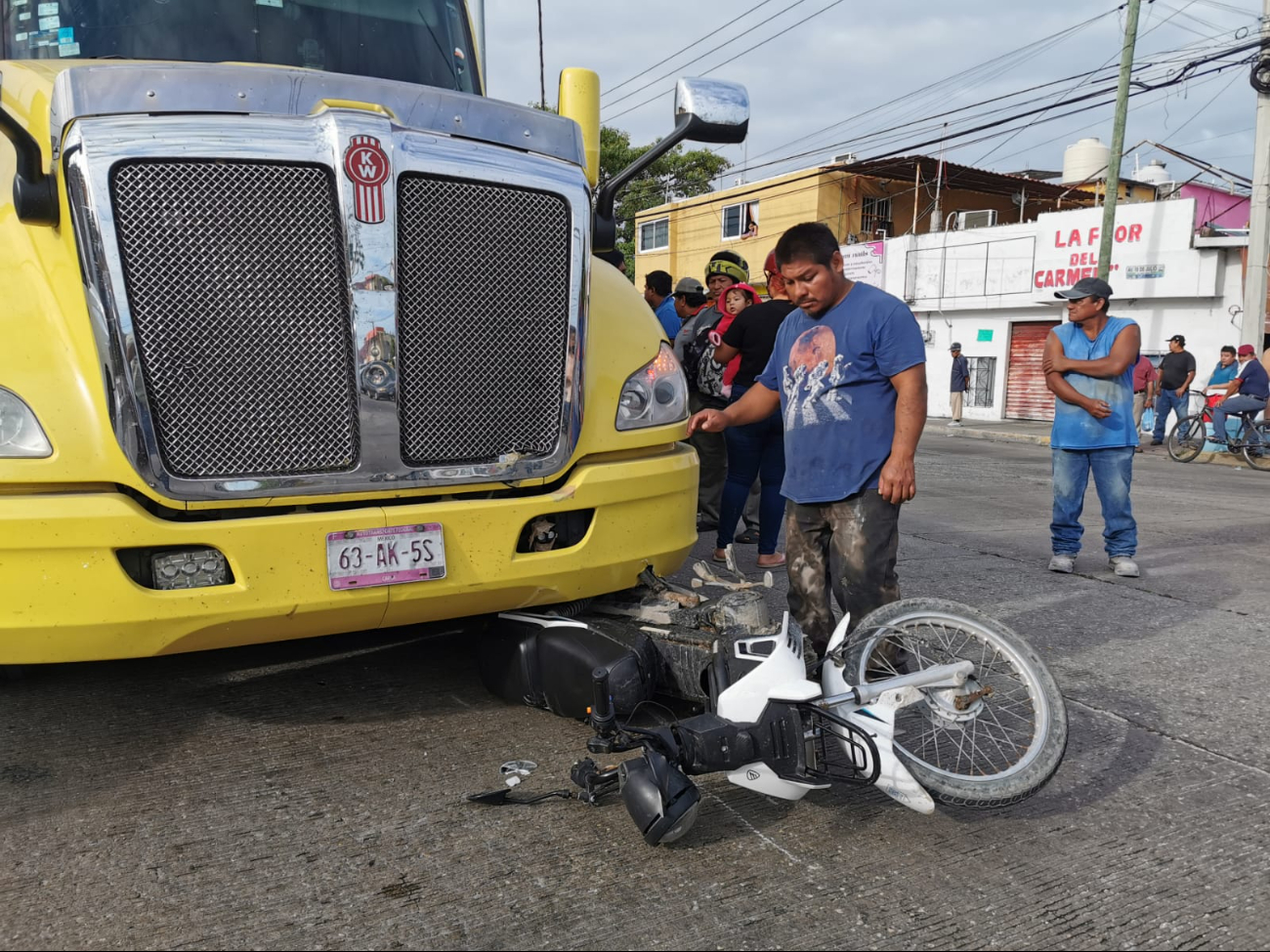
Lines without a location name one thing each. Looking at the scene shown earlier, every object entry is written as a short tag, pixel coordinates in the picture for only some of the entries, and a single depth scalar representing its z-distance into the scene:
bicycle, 14.99
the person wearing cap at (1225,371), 16.17
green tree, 38.84
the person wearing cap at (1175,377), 16.67
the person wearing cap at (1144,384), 16.17
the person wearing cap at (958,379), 23.27
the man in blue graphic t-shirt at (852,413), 3.20
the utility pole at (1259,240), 16.81
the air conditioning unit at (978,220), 27.64
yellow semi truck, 2.56
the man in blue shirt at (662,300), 7.87
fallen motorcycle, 2.52
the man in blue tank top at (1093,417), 5.77
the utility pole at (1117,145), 19.11
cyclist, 15.05
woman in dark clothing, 5.74
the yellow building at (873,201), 30.84
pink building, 23.50
